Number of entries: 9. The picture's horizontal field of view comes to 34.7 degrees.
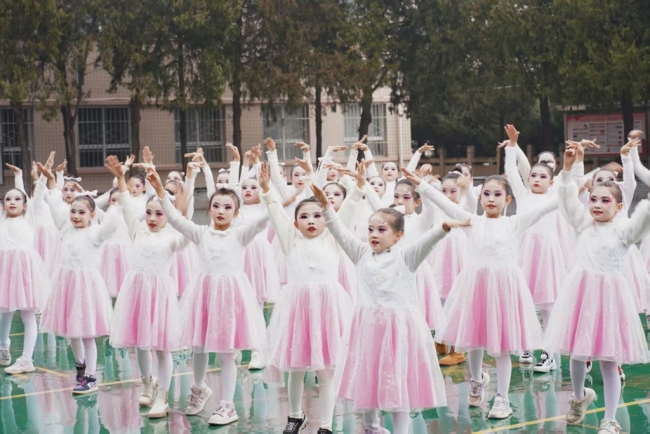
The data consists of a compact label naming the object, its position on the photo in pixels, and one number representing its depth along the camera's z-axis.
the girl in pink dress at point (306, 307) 6.70
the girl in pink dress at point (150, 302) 7.36
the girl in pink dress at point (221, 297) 7.05
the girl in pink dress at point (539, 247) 8.65
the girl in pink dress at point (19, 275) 9.14
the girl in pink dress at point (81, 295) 8.09
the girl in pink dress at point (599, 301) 6.48
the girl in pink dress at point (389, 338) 5.88
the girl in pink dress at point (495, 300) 7.10
